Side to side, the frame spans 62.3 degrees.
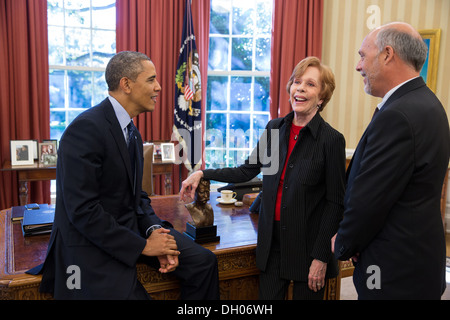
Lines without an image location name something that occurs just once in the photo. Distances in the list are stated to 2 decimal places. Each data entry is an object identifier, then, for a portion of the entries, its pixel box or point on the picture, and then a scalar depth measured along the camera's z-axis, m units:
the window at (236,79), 5.56
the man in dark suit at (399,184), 1.39
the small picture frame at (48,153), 4.24
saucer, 2.79
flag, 4.94
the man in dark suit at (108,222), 1.58
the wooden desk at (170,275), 1.60
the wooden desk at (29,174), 4.07
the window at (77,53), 4.90
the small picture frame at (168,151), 4.85
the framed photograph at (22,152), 4.20
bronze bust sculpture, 1.99
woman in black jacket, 1.76
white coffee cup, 2.82
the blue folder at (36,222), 2.05
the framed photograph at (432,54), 4.96
